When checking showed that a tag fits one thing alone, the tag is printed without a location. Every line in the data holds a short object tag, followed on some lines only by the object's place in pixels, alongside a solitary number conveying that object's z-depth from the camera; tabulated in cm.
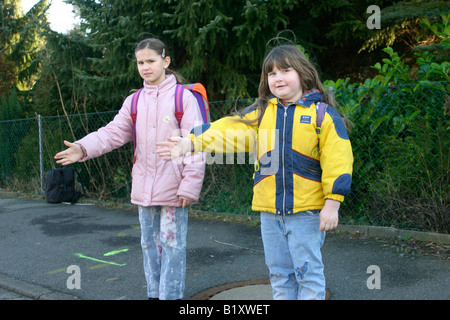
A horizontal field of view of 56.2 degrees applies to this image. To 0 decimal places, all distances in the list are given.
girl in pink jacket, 284
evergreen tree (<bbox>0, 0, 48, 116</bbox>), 1344
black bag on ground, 784
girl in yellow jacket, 225
